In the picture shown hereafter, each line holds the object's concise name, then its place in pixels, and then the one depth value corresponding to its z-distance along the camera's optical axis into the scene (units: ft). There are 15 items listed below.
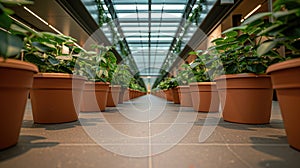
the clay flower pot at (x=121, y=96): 13.02
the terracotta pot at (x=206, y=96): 6.60
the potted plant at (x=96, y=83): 6.41
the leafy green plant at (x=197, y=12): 17.65
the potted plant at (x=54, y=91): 4.02
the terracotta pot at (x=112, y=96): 9.42
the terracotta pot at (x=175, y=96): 12.61
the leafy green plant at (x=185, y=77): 8.12
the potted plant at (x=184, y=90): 9.40
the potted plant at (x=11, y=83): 2.11
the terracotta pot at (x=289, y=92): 2.29
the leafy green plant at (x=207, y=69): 5.56
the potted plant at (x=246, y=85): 4.17
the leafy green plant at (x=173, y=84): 11.82
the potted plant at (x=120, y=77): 9.80
